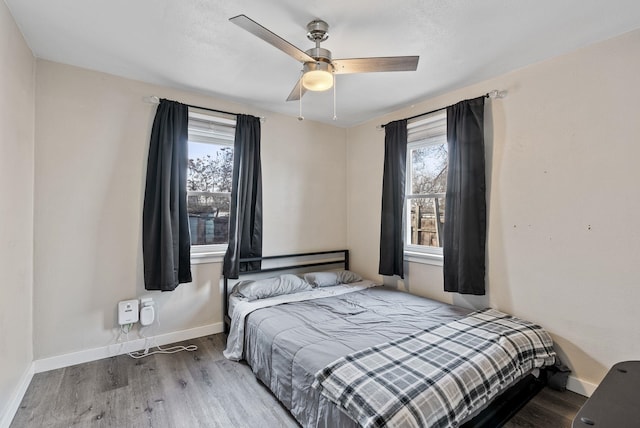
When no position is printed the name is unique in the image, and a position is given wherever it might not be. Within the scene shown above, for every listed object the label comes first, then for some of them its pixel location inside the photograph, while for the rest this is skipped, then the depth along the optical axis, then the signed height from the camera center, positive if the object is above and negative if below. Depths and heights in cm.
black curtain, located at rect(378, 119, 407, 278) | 337 +12
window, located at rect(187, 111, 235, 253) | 314 +36
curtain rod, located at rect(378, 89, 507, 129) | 259 +106
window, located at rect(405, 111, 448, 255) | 319 +34
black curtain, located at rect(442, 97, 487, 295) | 268 +9
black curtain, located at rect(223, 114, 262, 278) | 315 +13
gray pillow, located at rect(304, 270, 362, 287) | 346 -78
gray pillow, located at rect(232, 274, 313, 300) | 299 -78
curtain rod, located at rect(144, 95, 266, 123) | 277 +106
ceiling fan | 182 +96
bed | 143 -88
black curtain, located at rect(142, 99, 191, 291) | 271 +5
